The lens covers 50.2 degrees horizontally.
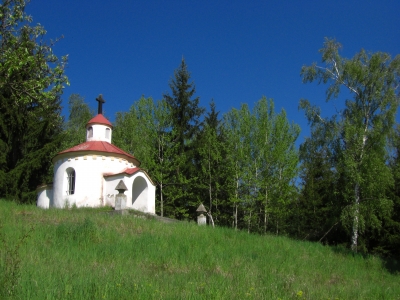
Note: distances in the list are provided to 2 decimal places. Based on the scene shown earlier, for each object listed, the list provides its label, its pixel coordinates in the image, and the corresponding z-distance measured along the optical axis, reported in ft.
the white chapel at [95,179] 77.51
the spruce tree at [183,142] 102.32
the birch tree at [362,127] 66.59
